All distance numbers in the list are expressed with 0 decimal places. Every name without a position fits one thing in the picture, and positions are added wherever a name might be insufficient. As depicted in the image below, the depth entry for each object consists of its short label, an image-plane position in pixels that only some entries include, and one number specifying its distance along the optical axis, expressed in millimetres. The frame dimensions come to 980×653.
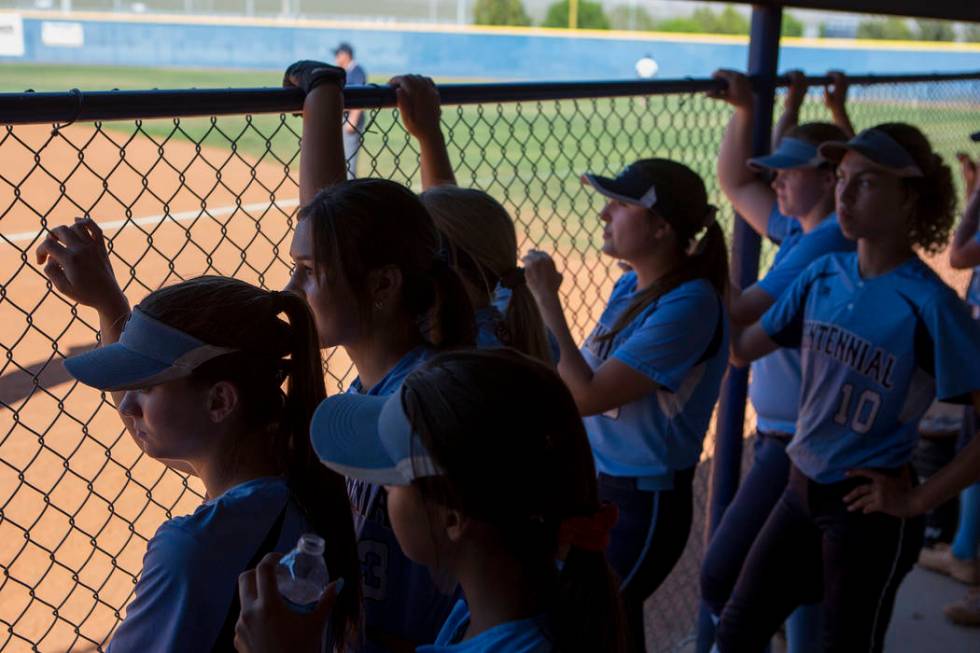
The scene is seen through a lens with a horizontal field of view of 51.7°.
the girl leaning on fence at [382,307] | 1945
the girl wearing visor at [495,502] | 1426
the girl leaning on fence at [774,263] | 3256
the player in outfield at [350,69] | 14279
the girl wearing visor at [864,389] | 2816
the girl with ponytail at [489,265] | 2293
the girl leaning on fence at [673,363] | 2791
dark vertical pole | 3682
